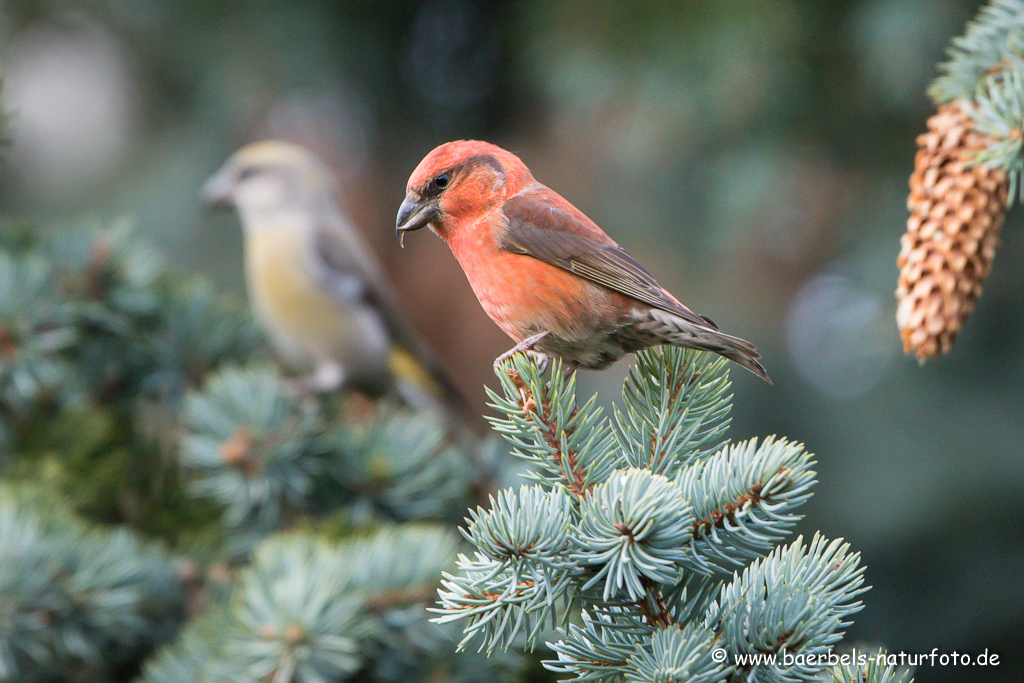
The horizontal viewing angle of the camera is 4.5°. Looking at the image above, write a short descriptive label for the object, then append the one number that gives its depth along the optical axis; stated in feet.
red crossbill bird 14.82
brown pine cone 14.78
